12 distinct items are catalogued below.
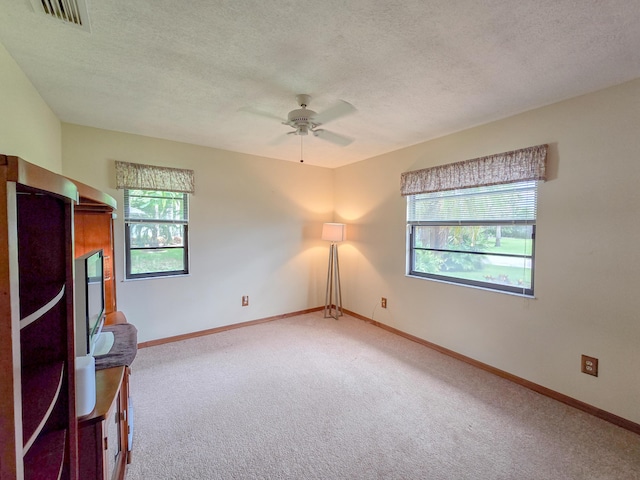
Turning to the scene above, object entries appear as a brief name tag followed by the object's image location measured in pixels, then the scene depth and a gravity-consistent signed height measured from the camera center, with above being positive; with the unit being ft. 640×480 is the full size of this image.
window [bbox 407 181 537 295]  8.35 -0.07
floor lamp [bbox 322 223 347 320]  13.52 -2.10
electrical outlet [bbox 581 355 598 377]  6.96 -3.19
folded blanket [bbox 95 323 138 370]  4.82 -2.18
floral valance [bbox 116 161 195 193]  9.89 +1.88
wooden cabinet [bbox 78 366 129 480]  3.62 -2.81
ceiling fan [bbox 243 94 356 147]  7.05 +3.06
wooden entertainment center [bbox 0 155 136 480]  1.72 -0.94
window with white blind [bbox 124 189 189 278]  10.34 -0.09
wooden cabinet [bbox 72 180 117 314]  6.90 -0.15
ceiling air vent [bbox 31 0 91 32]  4.30 +3.38
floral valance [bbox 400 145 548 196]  7.82 +1.94
